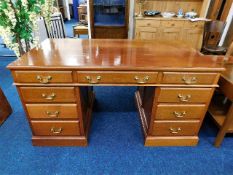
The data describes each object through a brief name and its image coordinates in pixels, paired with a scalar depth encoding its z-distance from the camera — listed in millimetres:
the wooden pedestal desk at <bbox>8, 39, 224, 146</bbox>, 1158
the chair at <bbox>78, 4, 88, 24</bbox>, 6891
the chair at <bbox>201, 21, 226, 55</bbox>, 2841
